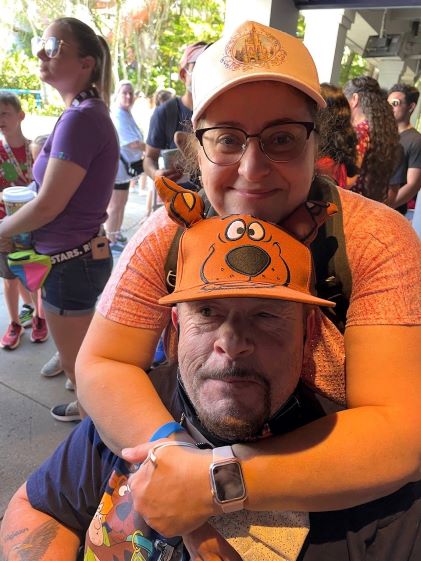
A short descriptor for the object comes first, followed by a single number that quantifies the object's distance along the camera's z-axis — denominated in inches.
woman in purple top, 89.1
